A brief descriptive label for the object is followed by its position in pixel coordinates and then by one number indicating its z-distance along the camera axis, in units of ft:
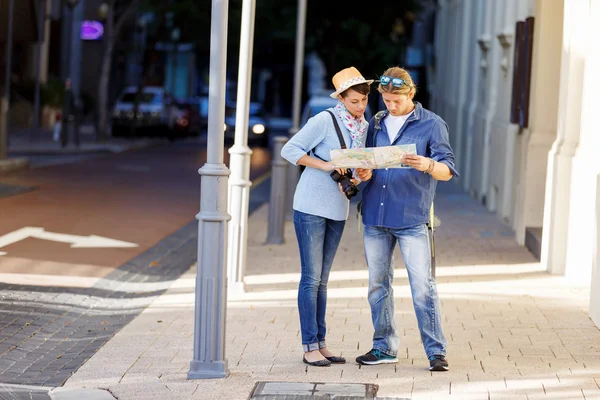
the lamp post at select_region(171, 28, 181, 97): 168.44
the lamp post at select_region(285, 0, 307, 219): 58.44
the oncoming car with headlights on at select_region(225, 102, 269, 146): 120.88
